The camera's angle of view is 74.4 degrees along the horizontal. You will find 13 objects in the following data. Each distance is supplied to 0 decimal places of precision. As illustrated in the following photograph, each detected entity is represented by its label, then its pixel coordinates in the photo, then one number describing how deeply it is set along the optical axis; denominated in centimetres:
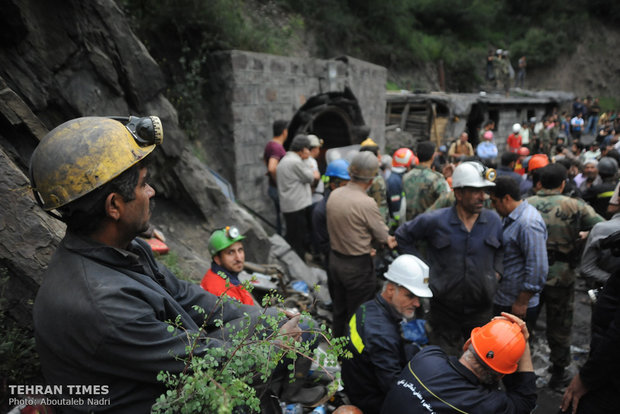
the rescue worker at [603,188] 605
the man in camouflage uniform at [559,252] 409
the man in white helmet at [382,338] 268
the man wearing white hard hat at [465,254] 347
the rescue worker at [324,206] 496
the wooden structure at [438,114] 1612
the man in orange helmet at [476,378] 210
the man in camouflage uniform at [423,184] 541
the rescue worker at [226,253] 329
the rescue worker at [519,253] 353
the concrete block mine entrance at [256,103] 715
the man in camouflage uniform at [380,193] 578
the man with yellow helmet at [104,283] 131
